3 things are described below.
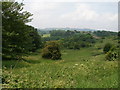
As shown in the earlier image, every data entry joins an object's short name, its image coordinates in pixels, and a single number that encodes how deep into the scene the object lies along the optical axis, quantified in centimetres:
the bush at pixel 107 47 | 7069
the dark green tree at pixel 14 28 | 1942
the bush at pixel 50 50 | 4396
